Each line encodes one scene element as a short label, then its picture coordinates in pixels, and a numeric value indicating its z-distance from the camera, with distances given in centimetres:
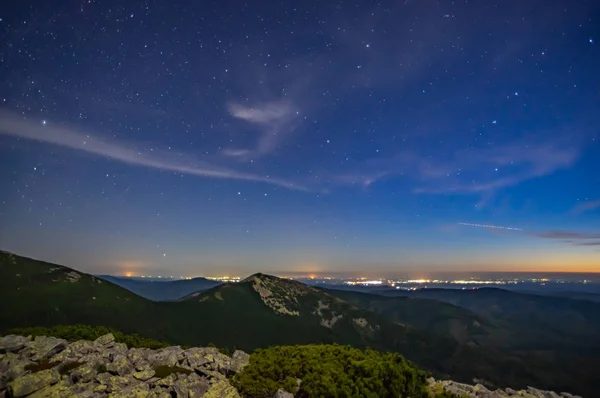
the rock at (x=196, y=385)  1988
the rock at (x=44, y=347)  2295
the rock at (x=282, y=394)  2113
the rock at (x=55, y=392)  1721
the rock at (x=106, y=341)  2716
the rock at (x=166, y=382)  2031
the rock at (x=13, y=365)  1866
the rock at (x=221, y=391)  2022
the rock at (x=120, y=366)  2125
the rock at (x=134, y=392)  1839
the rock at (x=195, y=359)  2431
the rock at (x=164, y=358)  2394
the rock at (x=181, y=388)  1933
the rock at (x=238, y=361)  2480
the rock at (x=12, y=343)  2359
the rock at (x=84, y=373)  1977
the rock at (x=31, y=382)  1705
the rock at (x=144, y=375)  2086
